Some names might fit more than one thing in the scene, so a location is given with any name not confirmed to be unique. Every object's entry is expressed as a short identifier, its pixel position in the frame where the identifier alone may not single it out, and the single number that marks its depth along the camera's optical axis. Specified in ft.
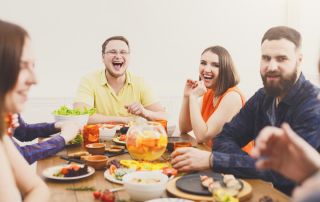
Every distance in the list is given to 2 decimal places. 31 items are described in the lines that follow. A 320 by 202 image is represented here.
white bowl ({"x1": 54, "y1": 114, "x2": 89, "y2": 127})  7.75
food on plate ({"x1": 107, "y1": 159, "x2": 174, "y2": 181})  5.58
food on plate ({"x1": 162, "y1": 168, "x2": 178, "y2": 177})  5.59
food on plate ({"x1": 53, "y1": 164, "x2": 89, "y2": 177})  5.53
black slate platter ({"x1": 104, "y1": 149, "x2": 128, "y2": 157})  6.86
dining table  4.80
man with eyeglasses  11.40
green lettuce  8.04
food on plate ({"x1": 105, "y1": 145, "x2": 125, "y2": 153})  6.96
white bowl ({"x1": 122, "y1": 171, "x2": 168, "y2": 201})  4.58
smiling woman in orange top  9.09
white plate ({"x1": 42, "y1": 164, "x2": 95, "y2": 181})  5.43
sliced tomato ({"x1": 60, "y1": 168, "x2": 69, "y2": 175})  5.56
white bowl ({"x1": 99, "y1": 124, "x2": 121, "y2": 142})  8.12
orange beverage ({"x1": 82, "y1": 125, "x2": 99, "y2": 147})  7.59
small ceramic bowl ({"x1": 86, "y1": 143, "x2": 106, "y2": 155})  6.71
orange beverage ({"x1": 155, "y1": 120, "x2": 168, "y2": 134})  7.96
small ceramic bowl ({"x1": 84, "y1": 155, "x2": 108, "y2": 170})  5.94
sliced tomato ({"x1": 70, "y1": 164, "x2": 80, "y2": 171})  5.66
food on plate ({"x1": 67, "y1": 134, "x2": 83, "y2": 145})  7.64
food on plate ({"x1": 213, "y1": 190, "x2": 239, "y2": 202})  4.23
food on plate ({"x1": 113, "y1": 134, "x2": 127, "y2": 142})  7.80
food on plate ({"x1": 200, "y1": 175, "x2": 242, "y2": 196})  4.65
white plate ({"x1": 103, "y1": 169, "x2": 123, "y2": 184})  5.35
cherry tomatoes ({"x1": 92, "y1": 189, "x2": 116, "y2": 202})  4.62
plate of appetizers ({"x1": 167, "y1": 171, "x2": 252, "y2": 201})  4.64
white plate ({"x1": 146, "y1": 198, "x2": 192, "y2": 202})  4.44
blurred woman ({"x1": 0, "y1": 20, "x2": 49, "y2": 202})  3.95
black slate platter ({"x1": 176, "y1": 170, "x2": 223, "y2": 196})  4.75
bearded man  5.84
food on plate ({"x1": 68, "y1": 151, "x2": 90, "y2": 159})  6.54
